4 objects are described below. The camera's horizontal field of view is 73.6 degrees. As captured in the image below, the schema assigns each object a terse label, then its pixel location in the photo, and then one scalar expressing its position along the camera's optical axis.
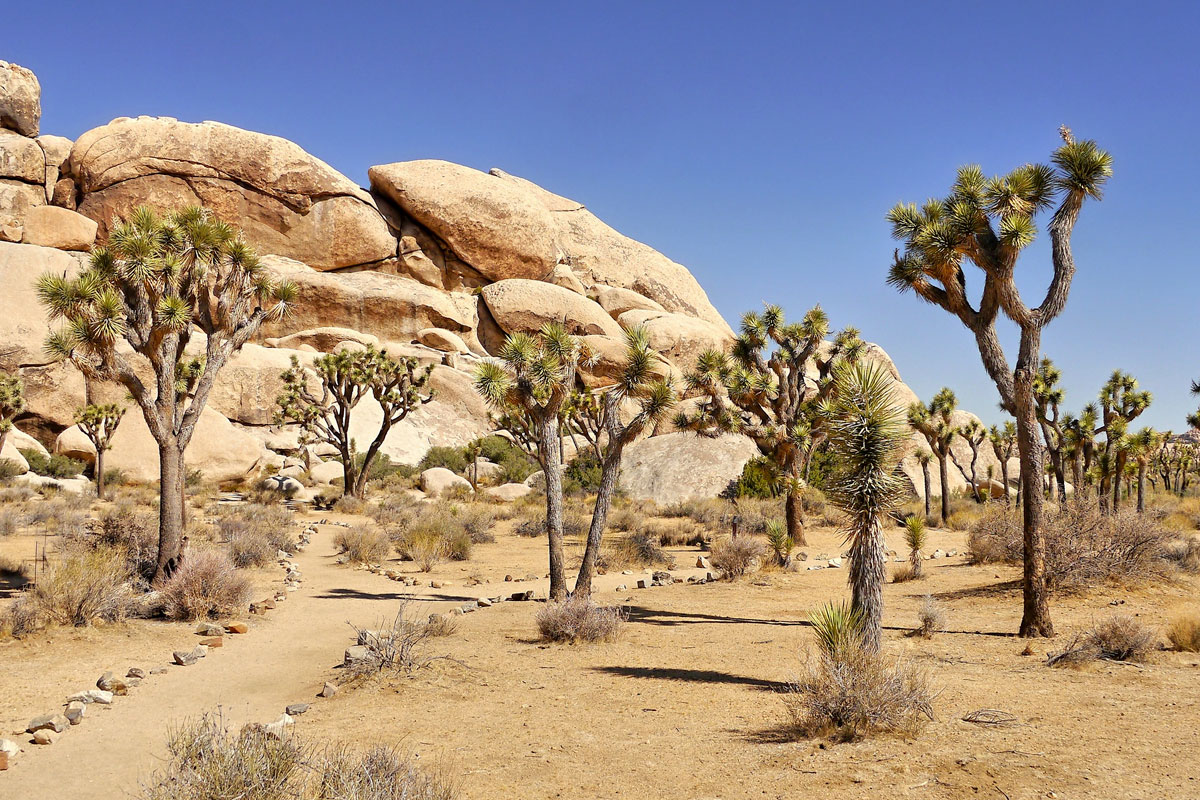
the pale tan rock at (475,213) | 54.50
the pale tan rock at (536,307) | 53.66
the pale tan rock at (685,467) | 34.69
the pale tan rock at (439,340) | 51.38
